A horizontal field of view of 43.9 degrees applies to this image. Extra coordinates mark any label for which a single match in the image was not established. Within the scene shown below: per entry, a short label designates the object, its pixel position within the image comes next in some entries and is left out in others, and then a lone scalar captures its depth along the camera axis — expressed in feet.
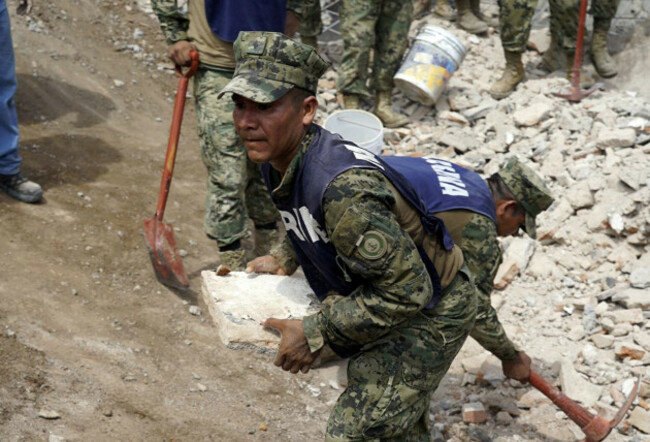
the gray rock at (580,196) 18.52
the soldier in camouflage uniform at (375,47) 23.24
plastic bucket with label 24.27
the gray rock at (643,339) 14.49
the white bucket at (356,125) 21.17
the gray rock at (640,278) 15.76
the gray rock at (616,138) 19.45
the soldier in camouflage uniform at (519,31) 24.31
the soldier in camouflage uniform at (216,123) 15.19
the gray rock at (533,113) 22.25
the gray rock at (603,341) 14.88
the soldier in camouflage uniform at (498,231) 11.11
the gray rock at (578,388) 13.79
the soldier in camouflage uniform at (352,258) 7.61
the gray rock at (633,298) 15.30
